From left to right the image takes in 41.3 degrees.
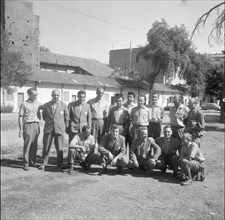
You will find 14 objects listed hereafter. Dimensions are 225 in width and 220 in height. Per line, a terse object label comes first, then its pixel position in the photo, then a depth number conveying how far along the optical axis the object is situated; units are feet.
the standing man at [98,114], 22.52
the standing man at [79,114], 21.50
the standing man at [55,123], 21.47
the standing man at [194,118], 19.31
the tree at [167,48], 102.18
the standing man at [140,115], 21.31
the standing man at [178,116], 19.13
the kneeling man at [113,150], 21.13
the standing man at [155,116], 21.84
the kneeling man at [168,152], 21.18
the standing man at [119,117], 21.77
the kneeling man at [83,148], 21.54
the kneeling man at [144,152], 21.03
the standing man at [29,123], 21.48
